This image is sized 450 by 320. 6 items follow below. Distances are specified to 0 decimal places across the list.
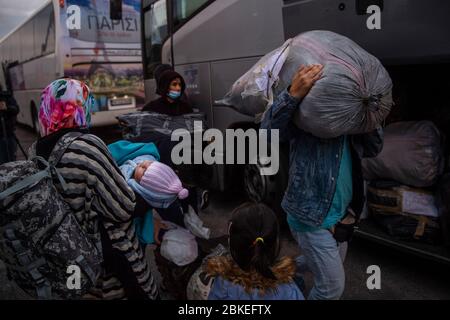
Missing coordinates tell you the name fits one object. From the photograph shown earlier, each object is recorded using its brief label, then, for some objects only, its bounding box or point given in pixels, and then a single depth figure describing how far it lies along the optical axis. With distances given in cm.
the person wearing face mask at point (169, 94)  432
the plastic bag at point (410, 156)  296
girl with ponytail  171
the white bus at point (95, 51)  859
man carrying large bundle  203
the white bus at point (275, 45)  239
